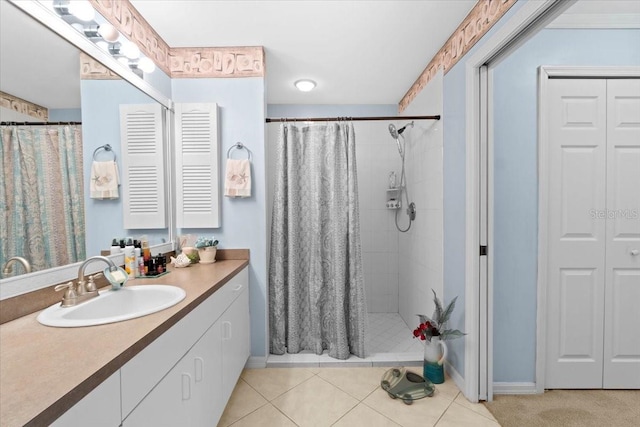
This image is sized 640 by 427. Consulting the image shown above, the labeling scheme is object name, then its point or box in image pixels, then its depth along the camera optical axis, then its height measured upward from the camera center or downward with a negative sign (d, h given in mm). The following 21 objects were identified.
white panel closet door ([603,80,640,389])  1741 -236
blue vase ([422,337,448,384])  1924 -1089
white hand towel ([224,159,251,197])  2055 +184
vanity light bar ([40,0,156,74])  1212 +855
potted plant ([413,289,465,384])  1918 -962
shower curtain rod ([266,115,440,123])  2166 +666
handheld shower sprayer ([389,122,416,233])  2809 +186
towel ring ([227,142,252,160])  2107 +430
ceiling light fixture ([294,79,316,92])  2641 +1145
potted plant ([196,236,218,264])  1976 -320
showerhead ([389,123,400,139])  2947 +755
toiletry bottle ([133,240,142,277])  1602 -284
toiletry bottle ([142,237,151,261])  1674 -277
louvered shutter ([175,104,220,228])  2072 +293
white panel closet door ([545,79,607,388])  1771 -204
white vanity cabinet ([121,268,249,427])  822 -631
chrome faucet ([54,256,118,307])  1093 -341
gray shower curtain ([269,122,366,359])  2221 -308
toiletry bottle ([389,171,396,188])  3131 +263
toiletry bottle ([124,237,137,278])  1556 -306
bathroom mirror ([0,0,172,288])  1030 +520
